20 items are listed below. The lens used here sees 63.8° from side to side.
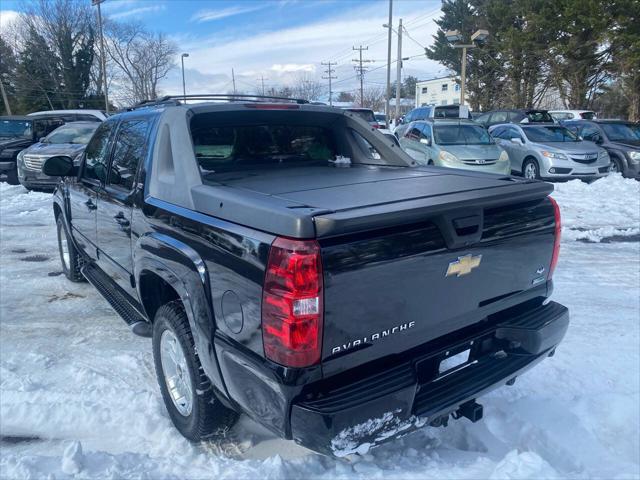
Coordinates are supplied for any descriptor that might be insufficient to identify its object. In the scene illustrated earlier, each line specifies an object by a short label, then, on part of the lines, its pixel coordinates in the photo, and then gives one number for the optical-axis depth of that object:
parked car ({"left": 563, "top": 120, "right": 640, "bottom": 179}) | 14.14
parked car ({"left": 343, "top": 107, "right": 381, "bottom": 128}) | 19.95
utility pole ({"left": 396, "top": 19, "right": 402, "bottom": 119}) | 34.00
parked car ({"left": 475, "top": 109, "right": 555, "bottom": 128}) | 18.79
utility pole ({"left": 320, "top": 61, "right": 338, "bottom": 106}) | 86.50
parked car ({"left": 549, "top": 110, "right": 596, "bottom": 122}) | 22.81
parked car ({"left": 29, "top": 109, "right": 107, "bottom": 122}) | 16.72
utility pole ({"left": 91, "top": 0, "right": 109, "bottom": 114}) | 29.12
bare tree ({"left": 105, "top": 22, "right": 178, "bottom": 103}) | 62.47
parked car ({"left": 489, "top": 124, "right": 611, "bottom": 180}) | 12.95
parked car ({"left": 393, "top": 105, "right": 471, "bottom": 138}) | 19.66
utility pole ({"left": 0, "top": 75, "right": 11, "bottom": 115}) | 43.75
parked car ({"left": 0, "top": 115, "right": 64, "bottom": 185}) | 13.61
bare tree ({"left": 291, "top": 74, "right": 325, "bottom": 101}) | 80.61
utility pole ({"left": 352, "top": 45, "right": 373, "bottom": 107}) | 73.68
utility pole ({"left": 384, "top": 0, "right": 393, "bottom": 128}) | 31.52
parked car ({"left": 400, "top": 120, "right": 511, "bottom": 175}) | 12.33
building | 77.19
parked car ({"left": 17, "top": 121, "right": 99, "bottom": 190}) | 11.83
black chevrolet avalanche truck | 2.13
